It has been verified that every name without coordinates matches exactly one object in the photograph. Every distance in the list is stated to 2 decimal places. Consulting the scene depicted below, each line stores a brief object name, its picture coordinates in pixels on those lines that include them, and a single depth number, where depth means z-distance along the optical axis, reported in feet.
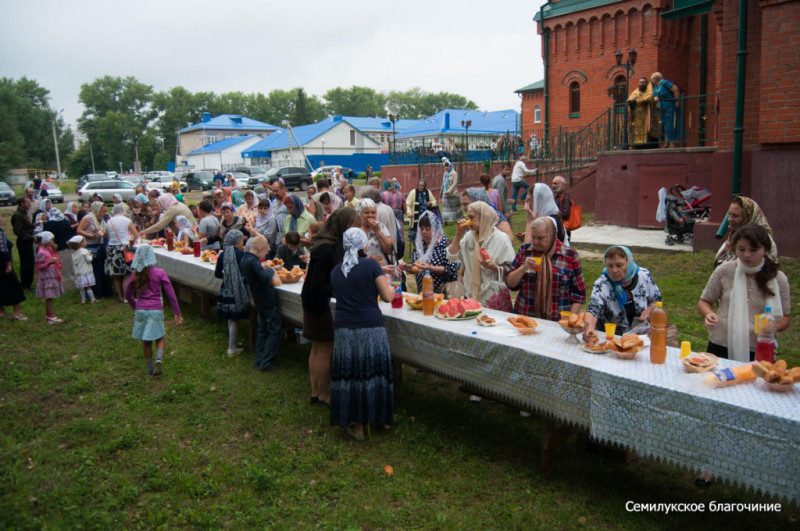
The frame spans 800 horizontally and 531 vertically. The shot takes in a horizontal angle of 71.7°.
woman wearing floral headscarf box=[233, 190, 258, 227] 34.06
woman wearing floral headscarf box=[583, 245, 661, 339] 13.03
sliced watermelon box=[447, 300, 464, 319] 15.63
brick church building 29.73
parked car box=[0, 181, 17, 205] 103.19
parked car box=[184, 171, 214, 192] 132.57
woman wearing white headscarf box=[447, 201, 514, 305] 17.71
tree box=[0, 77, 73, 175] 184.73
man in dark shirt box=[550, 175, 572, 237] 33.27
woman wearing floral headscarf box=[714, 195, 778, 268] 14.88
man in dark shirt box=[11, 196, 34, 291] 35.78
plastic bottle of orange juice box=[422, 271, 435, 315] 16.17
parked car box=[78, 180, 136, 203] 108.88
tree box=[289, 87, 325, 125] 302.45
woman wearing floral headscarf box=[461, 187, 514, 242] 24.71
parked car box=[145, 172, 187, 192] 116.47
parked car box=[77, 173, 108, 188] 140.38
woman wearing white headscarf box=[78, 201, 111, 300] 34.22
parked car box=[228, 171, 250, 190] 126.45
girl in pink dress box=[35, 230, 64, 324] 29.01
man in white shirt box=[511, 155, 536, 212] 55.47
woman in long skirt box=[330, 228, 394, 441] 14.71
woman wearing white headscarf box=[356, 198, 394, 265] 20.93
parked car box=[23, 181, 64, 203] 114.21
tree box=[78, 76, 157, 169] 325.87
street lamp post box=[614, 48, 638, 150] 46.47
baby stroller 37.06
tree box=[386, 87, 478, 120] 395.34
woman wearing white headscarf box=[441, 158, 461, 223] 47.94
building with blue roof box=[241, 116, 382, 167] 203.31
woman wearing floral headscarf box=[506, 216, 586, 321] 14.87
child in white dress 32.55
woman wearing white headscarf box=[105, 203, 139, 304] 31.04
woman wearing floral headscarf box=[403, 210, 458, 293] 20.07
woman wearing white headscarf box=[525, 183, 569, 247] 29.45
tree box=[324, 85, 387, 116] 375.66
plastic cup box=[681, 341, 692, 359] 11.71
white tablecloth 9.16
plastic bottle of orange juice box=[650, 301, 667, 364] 11.39
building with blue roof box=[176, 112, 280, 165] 267.18
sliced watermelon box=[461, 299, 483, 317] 15.58
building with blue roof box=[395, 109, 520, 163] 179.66
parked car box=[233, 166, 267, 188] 129.72
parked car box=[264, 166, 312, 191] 121.80
